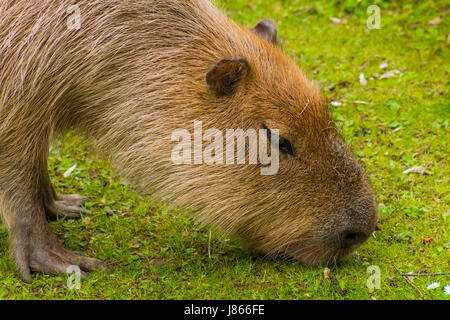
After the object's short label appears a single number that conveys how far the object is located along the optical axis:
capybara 4.75
